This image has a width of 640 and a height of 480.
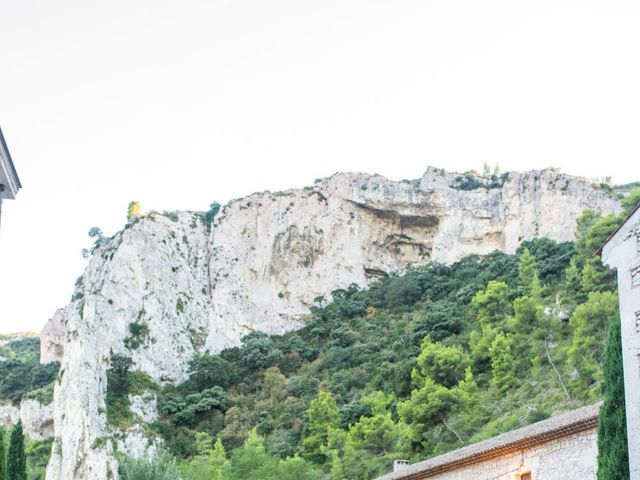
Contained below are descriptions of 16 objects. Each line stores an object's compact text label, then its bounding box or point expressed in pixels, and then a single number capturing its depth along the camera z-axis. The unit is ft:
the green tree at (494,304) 248.11
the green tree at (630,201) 237.25
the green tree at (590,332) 171.63
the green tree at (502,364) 195.83
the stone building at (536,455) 77.97
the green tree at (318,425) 222.07
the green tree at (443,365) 219.00
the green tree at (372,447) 179.63
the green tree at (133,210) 325.38
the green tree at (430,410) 178.19
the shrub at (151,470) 138.72
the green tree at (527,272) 256.48
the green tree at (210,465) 205.57
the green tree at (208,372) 292.81
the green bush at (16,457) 106.01
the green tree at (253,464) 203.10
